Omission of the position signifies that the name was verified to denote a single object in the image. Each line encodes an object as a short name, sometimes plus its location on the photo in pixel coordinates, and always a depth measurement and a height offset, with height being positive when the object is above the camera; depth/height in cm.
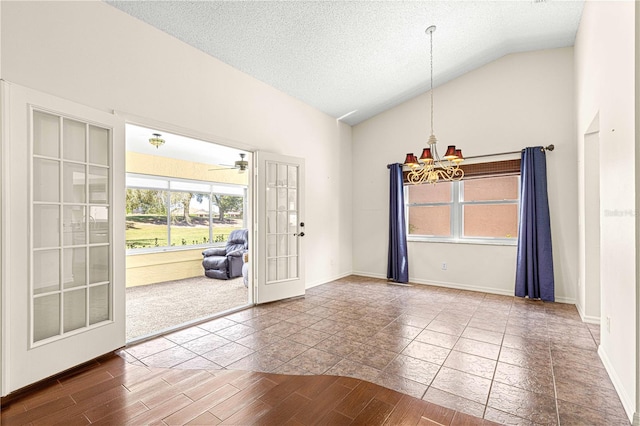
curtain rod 440 +95
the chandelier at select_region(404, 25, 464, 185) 332 +62
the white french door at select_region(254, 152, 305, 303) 423 -21
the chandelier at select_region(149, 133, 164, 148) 494 +123
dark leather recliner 613 -97
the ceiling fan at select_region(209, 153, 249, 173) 602 +100
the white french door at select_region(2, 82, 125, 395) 214 -17
